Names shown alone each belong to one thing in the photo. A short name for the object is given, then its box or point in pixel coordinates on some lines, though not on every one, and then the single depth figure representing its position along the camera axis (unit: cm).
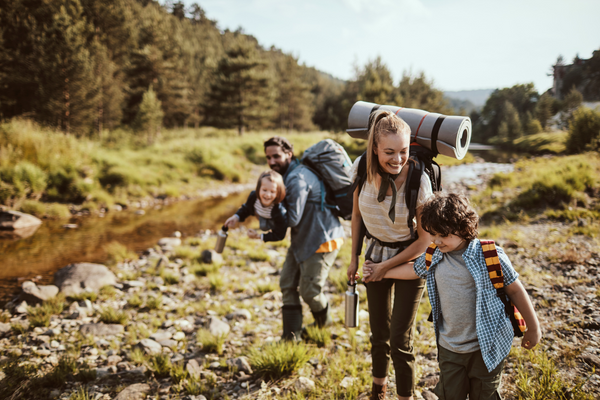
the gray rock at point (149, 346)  385
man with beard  333
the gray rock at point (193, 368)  335
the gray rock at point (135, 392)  303
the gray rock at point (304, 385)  303
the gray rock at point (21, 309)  497
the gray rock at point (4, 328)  435
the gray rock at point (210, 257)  707
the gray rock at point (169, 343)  404
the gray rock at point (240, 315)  479
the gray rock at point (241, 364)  348
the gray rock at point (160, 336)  421
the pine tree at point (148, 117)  2198
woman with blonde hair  215
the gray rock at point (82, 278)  572
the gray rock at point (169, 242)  855
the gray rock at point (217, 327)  421
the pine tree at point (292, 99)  4241
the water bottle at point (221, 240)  382
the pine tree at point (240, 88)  3162
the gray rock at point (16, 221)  912
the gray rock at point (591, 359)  261
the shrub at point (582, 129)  984
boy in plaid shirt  179
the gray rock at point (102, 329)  438
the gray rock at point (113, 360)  371
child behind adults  313
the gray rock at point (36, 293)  526
